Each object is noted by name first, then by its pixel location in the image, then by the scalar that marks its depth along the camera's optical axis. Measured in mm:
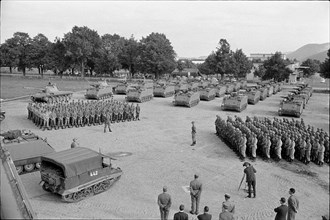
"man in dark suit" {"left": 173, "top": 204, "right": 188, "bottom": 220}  6516
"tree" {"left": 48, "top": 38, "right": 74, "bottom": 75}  62781
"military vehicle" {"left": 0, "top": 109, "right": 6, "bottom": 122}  18783
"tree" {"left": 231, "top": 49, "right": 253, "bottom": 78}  65581
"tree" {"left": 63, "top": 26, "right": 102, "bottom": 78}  58909
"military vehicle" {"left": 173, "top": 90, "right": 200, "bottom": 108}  26891
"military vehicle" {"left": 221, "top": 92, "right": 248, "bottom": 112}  25047
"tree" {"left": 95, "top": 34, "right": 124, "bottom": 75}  62319
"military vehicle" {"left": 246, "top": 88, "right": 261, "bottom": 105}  30031
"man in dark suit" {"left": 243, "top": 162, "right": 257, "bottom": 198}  9312
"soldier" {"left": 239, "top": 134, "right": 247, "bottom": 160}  12828
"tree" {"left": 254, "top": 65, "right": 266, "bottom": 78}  75850
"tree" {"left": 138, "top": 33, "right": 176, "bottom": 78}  56062
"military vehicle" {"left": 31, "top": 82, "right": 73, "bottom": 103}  24594
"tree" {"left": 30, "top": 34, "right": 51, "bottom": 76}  64188
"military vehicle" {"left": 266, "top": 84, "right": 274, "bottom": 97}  37272
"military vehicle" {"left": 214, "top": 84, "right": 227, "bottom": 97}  36028
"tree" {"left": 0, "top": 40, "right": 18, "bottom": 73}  63875
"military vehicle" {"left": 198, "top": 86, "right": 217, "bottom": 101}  32125
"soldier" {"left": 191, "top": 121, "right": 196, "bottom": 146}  14809
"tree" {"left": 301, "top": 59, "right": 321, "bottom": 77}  93500
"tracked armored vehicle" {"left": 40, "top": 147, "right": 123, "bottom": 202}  8633
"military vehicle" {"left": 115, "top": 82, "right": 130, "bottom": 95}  35156
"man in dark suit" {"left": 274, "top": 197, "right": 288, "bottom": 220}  7172
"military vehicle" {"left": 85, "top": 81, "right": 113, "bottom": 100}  30078
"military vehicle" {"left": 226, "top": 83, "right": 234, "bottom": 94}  39947
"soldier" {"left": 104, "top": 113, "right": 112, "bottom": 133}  16942
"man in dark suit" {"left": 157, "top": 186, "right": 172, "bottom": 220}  7480
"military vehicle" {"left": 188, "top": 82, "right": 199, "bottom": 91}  40253
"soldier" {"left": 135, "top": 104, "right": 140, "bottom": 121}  20469
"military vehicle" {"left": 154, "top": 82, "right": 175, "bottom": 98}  33875
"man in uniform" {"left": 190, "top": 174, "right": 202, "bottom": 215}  8289
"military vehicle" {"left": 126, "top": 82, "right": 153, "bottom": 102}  28727
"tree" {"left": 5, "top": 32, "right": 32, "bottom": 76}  64250
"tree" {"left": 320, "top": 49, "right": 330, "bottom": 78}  50312
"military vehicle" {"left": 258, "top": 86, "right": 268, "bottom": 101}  33512
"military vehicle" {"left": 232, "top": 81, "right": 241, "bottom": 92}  42406
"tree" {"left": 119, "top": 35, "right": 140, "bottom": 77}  64369
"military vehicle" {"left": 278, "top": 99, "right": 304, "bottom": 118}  23609
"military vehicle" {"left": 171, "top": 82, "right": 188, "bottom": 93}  38369
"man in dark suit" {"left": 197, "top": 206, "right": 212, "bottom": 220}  6516
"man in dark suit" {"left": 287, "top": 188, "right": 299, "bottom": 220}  7523
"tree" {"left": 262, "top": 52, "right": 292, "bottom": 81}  58781
